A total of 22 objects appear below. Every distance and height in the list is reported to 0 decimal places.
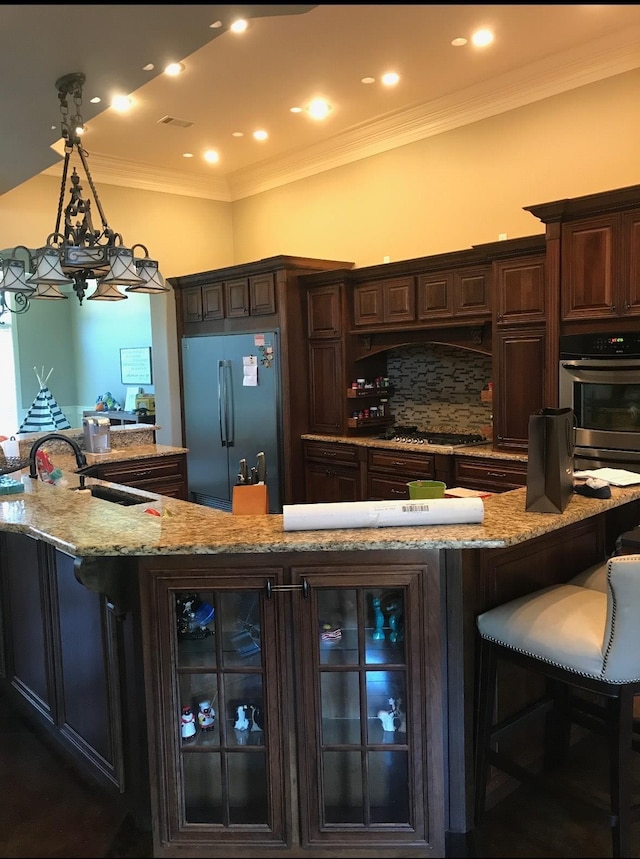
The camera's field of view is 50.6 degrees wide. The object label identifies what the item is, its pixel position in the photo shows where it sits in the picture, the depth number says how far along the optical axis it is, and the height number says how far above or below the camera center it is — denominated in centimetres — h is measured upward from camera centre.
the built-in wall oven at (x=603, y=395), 358 -17
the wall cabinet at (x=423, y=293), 448 +53
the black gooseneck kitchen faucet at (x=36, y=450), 324 -38
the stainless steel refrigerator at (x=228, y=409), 557 -32
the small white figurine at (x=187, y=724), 194 -100
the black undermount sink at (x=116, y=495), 308 -56
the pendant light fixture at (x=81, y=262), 303 +52
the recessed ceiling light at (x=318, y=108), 474 +188
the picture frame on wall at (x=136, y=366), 866 +12
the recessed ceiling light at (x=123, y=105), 457 +186
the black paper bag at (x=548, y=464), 208 -31
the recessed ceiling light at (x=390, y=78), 430 +186
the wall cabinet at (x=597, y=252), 351 +60
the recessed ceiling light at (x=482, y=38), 342 +173
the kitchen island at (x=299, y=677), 183 -85
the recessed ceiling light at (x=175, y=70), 407 +185
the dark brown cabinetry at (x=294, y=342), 539 +24
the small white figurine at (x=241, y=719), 193 -99
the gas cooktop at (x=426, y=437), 477 -51
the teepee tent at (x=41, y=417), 802 -47
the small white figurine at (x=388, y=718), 189 -97
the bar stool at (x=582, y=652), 176 -79
